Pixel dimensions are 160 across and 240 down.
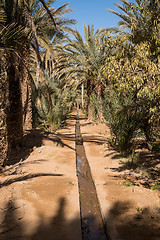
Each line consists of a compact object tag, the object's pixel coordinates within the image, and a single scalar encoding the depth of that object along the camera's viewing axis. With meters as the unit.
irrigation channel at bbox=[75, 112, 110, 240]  2.64
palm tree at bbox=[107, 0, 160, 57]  4.06
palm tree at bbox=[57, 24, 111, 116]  12.00
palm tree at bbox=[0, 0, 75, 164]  5.55
